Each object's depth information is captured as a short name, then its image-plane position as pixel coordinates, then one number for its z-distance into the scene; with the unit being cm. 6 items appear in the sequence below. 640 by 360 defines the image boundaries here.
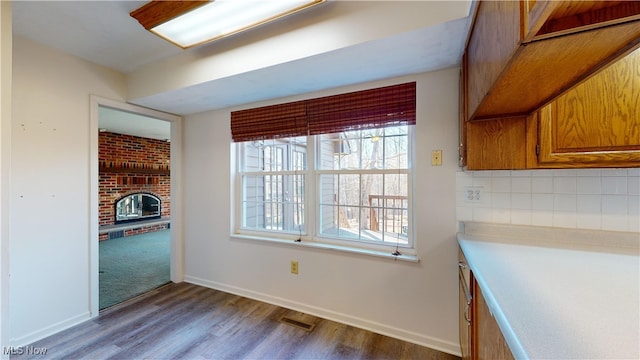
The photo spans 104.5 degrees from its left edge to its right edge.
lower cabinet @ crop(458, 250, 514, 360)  83
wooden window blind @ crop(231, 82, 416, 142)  190
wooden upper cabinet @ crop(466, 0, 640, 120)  54
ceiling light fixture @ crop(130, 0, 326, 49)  136
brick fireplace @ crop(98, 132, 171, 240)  509
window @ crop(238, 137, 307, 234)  247
